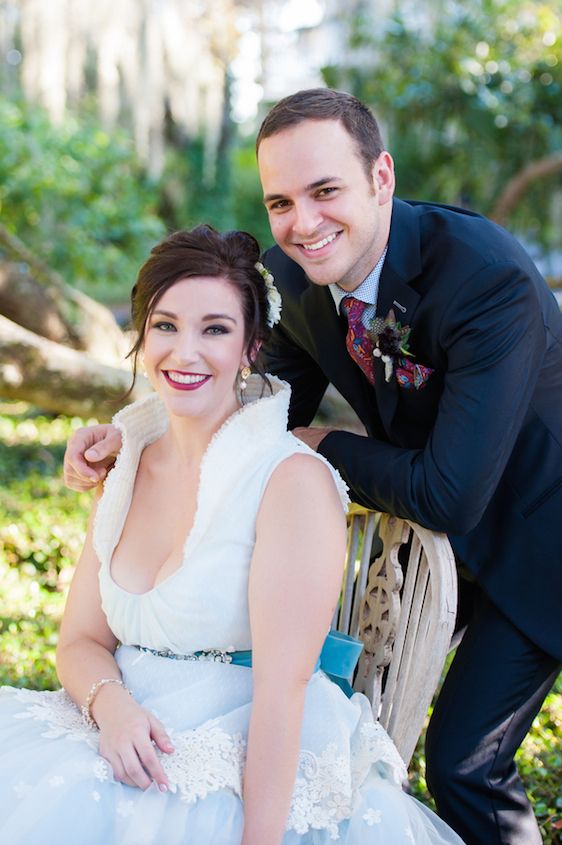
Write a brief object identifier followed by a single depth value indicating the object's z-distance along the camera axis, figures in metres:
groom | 2.04
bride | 1.70
